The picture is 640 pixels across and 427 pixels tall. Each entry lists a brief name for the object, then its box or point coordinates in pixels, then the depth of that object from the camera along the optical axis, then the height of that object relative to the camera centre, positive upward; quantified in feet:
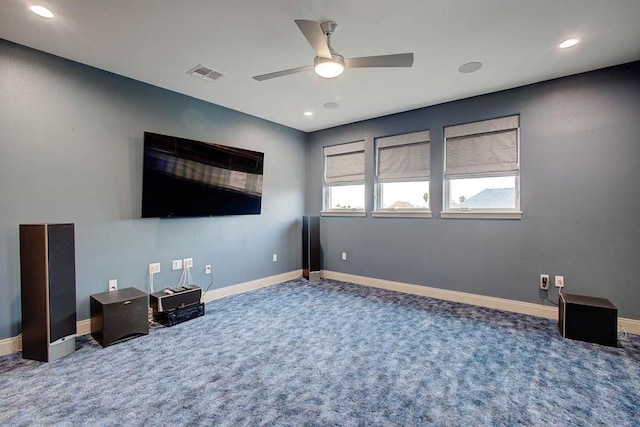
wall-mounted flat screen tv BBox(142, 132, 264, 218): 10.94 +1.32
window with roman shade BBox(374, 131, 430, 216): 14.11 +1.76
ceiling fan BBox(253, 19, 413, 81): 6.74 +3.62
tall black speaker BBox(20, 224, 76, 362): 7.86 -2.18
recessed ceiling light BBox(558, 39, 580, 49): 8.31 +4.70
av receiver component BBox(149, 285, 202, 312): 10.47 -3.12
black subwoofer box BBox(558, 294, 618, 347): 8.72 -3.27
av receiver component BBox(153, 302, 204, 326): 10.36 -3.68
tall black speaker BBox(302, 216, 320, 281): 16.66 -2.02
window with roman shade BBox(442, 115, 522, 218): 11.85 +1.71
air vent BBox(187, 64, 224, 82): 9.93 +4.69
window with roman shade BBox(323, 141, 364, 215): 16.30 +1.78
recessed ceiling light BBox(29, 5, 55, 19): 6.97 +4.70
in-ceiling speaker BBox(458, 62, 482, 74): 9.71 +4.72
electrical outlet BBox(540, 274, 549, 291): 10.95 -2.59
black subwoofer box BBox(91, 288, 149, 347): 8.75 -3.18
